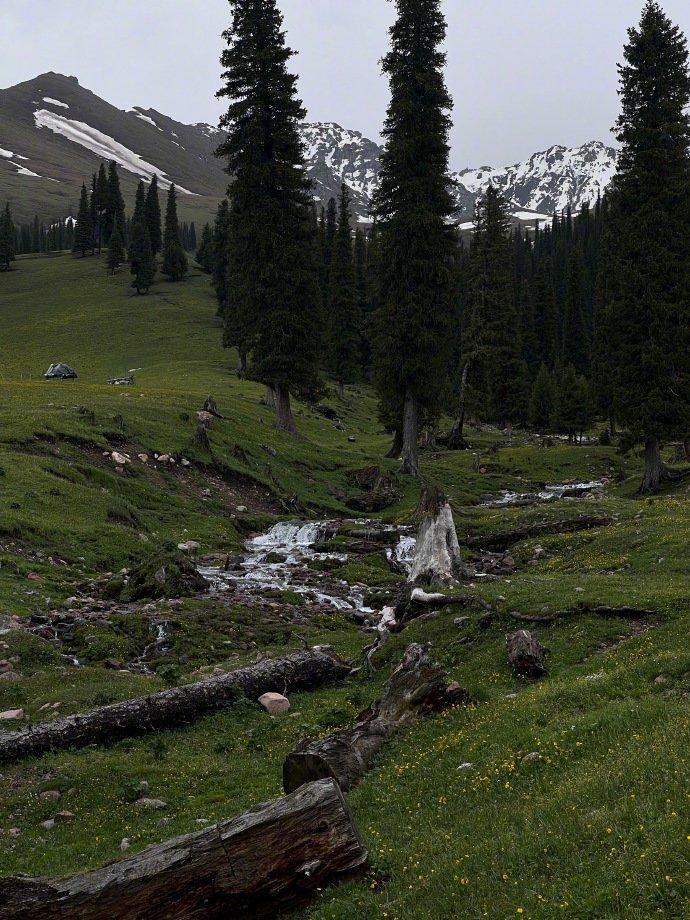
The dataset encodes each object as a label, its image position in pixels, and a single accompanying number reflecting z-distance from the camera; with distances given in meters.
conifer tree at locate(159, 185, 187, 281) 134.75
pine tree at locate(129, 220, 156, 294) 121.81
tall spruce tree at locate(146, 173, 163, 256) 139.50
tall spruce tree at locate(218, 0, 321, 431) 44.06
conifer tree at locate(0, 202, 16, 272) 141.12
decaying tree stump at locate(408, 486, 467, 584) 20.88
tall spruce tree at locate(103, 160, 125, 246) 145.62
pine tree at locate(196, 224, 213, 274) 143.25
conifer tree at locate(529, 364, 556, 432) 86.50
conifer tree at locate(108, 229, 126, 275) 131.75
